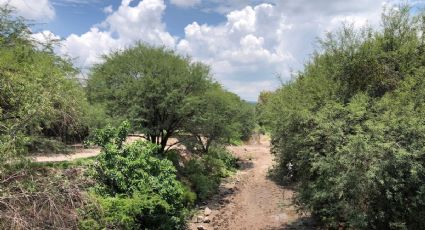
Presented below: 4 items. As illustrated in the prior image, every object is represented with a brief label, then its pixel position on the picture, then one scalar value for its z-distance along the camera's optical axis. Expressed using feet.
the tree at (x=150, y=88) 74.08
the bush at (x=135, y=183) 47.24
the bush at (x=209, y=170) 79.41
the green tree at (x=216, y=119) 82.07
